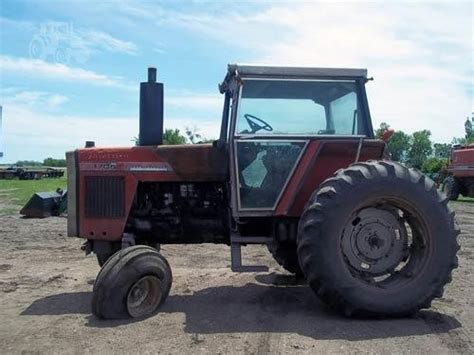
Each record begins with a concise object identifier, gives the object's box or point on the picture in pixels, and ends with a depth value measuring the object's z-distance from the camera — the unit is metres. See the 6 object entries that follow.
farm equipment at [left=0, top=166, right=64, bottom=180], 49.44
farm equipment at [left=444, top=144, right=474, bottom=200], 22.06
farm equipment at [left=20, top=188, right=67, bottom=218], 14.27
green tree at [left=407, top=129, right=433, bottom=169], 66.04
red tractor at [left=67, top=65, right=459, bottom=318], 5.27
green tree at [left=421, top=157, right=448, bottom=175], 42.50
